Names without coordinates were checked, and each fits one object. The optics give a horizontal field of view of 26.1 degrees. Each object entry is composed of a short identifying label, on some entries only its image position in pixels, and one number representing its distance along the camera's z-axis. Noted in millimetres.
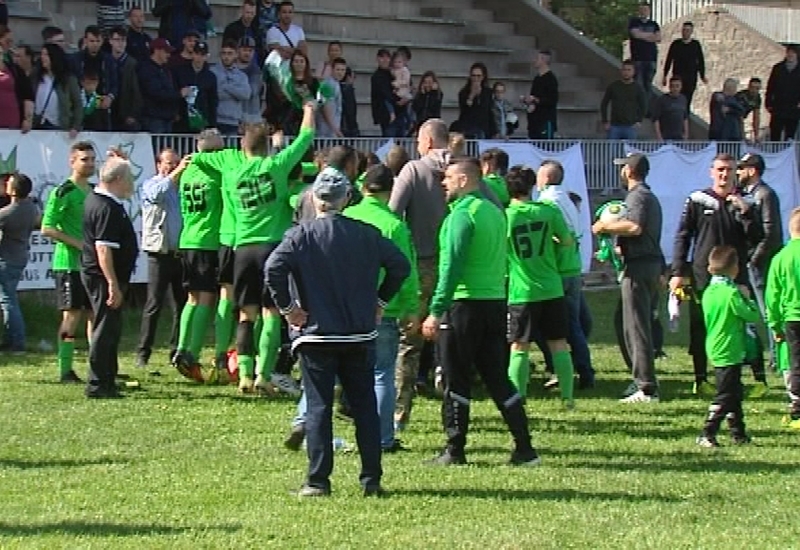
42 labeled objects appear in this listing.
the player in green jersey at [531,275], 13117
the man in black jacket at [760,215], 15125
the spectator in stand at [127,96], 20781
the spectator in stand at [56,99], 19891
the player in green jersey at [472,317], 10867
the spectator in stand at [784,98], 29594
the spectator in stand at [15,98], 19250
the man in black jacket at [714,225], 14430
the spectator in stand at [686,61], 30234
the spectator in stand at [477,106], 25250
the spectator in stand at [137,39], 21641
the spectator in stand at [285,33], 23438
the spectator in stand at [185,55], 21516
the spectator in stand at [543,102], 26938
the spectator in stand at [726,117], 29500
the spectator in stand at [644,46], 28953
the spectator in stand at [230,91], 21797
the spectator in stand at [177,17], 23078
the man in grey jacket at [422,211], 12391
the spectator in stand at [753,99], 30788
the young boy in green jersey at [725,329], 11797
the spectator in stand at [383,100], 24422
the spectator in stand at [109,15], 22859
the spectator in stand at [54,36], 20312
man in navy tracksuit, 9727
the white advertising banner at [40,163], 18828
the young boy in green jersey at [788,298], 12562
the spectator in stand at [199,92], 21188
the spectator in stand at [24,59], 20000
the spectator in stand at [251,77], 22141
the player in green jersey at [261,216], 13594
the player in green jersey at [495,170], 14234
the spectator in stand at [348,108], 23484
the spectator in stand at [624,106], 27688
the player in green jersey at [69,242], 14562
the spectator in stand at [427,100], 24688
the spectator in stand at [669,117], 28812
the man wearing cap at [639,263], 14203
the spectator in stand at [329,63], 23656
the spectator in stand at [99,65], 20641
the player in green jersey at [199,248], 14617
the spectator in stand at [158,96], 20953
